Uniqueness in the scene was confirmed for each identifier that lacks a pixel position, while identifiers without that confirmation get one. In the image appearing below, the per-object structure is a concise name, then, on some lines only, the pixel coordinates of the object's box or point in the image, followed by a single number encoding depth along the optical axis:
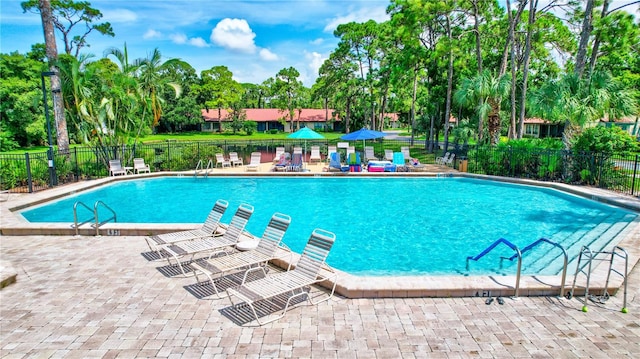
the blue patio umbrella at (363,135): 20.53
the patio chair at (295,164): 19.91
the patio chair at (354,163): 19.72
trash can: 19.61
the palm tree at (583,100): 14.69
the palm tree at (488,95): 18.99
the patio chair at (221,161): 21.12
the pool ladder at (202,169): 19.02
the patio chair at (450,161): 21.35
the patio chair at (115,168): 17.97
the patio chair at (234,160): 22.00
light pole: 14.02
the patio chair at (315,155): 23.20
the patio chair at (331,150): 23.72
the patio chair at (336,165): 19.89
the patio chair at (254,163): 20.99
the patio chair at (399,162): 19.81
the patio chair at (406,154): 21.89
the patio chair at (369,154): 22.69
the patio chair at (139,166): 18.72
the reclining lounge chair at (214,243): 7.01
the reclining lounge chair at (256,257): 6.30
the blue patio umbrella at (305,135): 19.42
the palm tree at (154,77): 19.62
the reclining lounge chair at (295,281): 5.16
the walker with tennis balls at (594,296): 5.33
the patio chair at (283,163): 19.91
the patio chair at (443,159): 21.83
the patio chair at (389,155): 22.17
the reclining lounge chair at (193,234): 7.46
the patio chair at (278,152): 22.00
